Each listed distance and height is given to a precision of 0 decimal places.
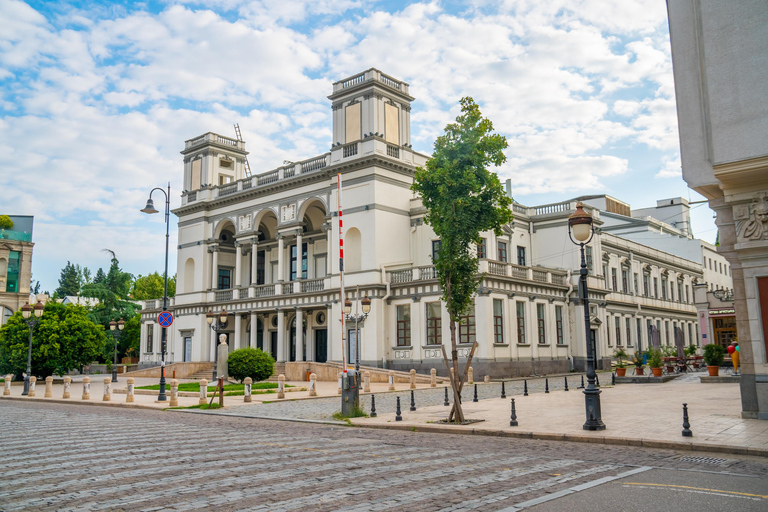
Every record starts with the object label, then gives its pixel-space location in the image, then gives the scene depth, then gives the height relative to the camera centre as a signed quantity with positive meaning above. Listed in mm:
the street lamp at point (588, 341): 12750 +114
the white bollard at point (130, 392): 23422 -1407
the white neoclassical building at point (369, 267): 36156 +5896
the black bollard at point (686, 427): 11375 -1508
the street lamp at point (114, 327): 42300 +1927
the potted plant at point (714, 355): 27078 -466
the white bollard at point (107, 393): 24225 -1496
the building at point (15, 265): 68188 +10264
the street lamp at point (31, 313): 28236 +2026
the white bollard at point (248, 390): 22777 -1384
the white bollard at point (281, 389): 24186 -1456
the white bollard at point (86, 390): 25134 -1410
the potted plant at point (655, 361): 27953 -714
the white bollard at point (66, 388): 26000 -1357
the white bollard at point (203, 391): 22188 -1339
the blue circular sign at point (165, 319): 23797 +1370
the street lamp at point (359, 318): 17000 +1838
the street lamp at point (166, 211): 26844 +6418
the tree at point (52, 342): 35625 +831
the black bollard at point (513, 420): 13891 -1616
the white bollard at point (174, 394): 21794 -1408
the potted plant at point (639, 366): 29303 -950
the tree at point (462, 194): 16016 +4060
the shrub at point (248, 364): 30203 -552
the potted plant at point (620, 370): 29558 -1138
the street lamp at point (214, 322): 41984 +2168
